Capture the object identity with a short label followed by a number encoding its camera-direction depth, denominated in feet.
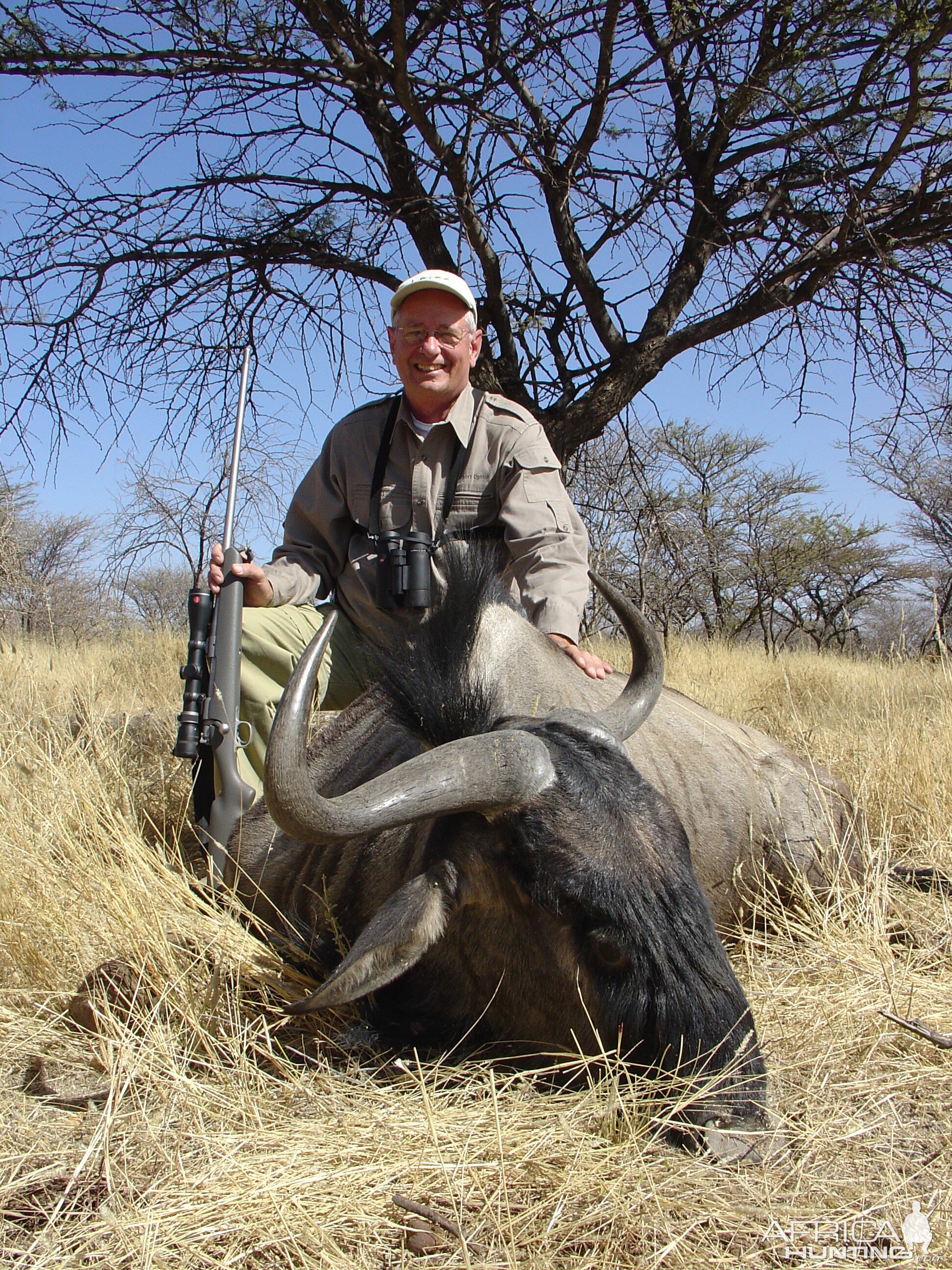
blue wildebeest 6.65
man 13.19
